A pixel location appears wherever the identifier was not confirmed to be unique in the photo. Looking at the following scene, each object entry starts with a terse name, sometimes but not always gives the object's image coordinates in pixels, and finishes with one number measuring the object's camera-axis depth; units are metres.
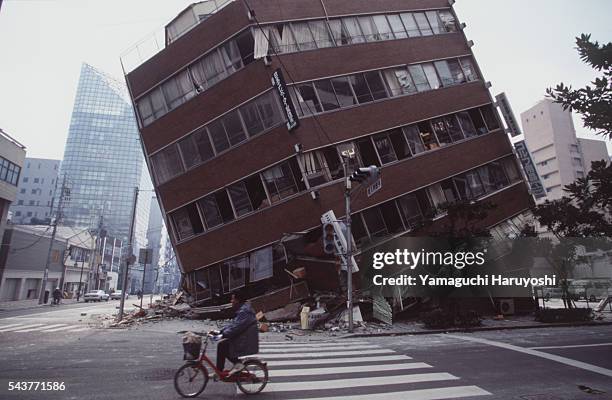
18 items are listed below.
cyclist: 6.74
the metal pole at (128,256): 19.66
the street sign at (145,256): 21.69
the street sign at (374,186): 14.16
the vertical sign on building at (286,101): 19.83
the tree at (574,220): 11.50
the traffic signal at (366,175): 13.73
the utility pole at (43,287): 37.30
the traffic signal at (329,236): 13.38
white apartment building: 69.81
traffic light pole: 15.27
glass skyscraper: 141.00
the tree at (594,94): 10.38
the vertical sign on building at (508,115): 25.02
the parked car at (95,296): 47.12
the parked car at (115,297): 59.26
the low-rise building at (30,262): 41.66
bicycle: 6.57
